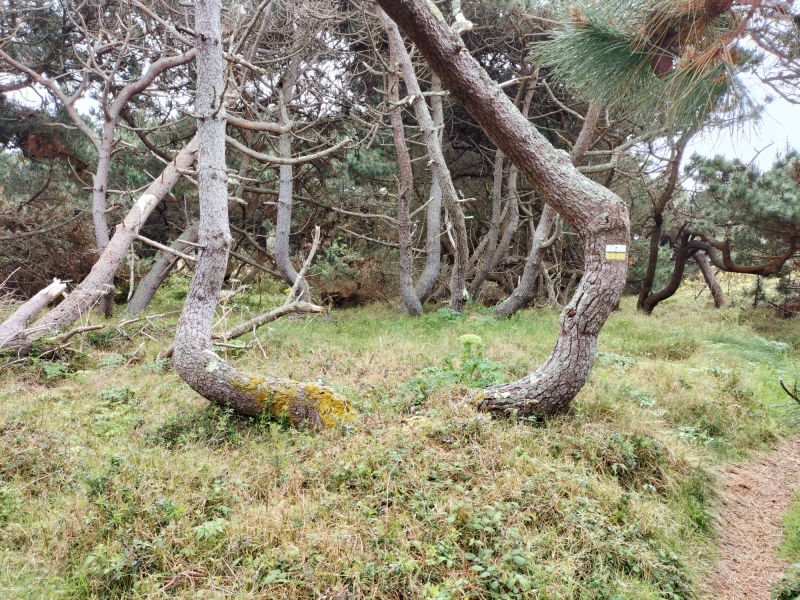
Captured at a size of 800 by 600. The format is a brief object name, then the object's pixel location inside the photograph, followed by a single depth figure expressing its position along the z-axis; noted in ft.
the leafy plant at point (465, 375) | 16.42
